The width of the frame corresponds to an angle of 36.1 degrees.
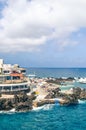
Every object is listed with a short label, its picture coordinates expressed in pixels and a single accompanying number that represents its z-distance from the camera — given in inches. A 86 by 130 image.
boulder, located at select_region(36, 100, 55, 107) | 1475.9
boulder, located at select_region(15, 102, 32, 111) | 1358.3
